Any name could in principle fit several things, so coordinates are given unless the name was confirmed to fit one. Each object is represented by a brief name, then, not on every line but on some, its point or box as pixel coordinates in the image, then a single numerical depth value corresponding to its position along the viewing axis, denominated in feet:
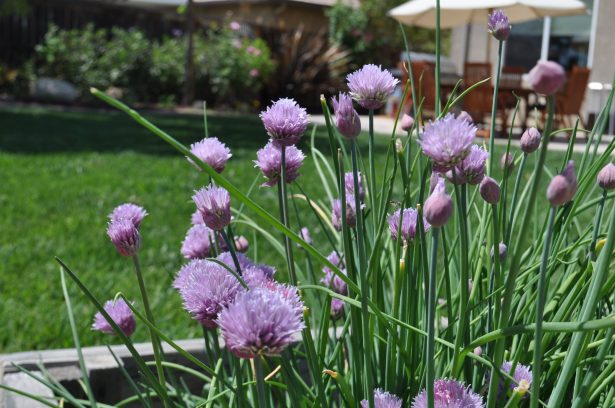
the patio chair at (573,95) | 31.40
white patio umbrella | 29.60
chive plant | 1.92
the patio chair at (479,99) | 31.27
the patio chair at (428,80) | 32.44
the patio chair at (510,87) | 31.37
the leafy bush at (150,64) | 43.01
